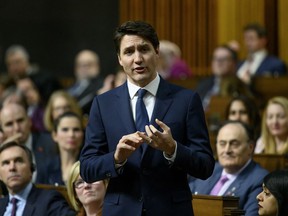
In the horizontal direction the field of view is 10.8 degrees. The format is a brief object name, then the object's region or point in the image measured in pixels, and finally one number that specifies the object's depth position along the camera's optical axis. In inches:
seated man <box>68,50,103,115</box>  643.3
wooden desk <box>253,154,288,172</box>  397.8
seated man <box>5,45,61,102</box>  651.7
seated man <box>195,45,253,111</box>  601.9
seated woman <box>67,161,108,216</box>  320.6
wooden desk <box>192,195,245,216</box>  304.4
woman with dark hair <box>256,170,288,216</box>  269.2
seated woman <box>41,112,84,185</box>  429.5
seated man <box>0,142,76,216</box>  334.8
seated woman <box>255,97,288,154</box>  448.9
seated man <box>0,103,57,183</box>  469.4
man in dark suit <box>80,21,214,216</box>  244.8
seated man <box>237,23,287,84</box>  634.4
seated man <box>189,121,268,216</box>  349.2
